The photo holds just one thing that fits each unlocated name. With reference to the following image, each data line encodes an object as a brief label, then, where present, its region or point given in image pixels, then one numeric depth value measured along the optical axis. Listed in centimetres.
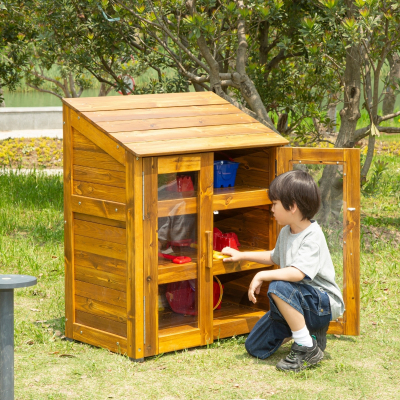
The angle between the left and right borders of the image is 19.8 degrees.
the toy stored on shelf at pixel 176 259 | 711
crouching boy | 661
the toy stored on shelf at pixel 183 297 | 725
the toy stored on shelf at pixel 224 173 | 775
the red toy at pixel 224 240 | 794
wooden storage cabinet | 672
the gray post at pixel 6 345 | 504
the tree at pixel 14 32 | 1417
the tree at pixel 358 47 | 964
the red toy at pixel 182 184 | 698
